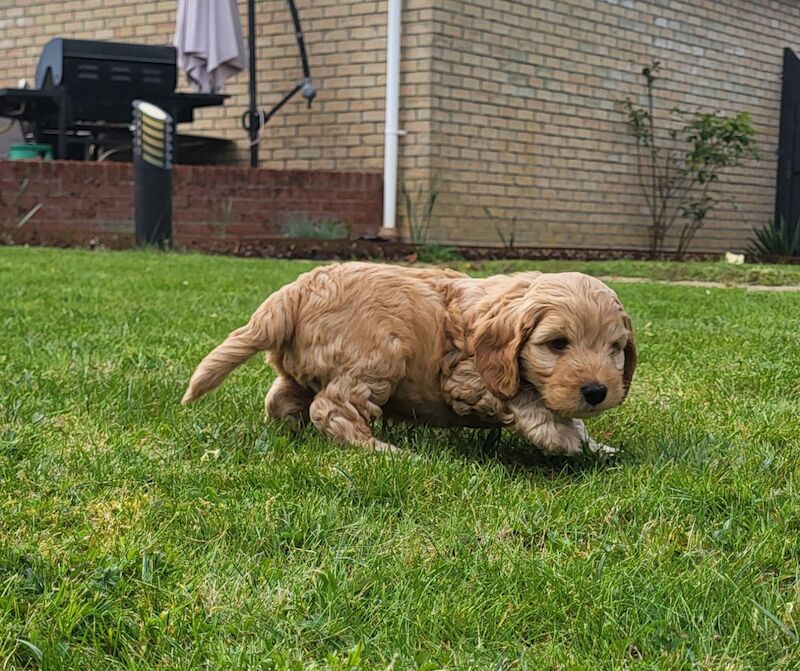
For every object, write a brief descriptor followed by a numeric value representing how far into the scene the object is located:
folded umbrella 11.48
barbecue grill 10.80
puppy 2.69
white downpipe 11.03
